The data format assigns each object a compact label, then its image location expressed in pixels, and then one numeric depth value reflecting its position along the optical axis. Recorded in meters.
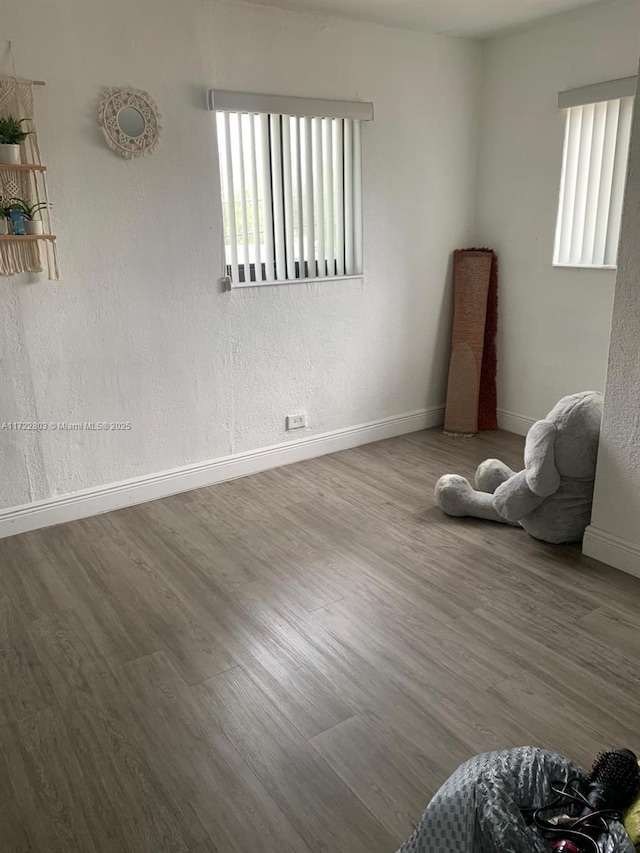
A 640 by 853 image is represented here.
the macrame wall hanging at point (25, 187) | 2.65
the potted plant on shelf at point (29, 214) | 2.71
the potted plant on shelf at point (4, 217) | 2.68
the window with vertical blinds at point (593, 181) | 3.42
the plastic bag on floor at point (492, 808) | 1.17
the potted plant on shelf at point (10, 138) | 2.60
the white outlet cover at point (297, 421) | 3.82
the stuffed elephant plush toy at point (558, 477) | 2.69
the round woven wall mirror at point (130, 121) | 2.89
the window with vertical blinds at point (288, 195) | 3.34
